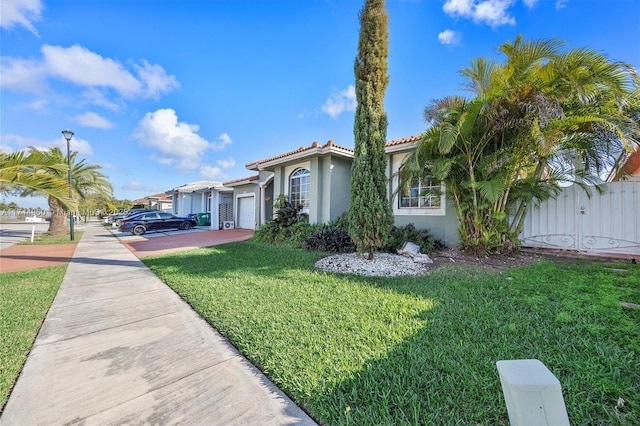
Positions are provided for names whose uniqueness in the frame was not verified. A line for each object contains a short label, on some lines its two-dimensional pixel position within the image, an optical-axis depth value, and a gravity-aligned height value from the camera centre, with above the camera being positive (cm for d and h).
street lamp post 1388 +423
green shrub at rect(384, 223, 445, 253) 848 -66
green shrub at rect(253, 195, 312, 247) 1108 -40
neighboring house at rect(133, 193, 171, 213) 3984 +237
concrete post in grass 125 -86
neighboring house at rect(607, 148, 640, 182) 686 +138
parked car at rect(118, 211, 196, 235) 1841 -41
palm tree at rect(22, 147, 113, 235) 1741 +245
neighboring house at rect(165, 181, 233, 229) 2130 +177
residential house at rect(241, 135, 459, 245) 938 +137
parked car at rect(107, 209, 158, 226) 2823 -24
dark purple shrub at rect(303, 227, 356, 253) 872 -77
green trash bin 2336 -13
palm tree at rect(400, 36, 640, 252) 556 +205
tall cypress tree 680 +231
